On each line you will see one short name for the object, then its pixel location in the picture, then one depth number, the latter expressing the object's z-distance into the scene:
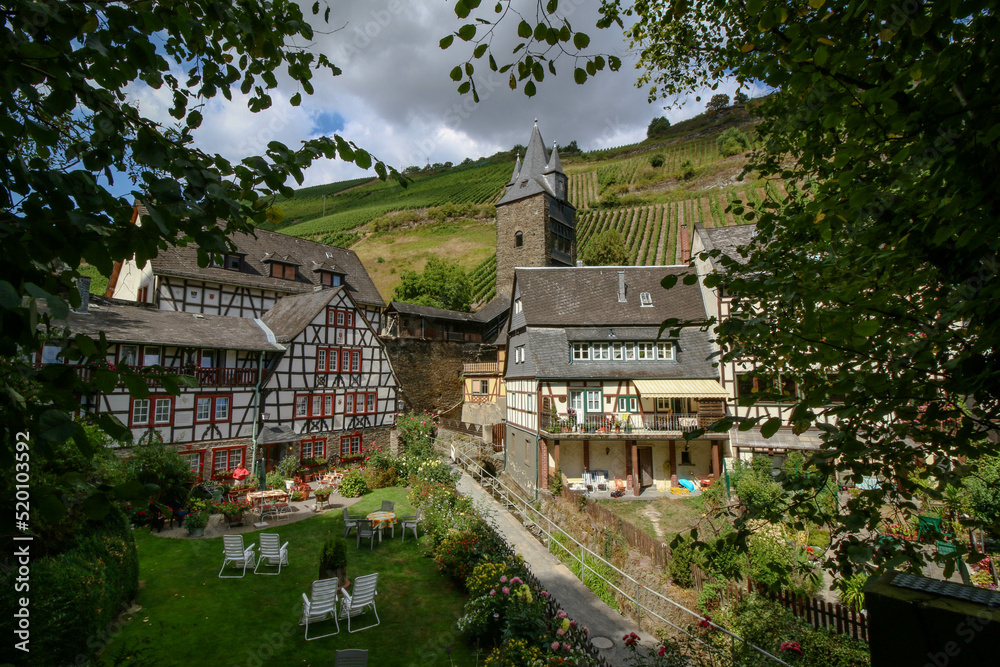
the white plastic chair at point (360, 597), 8.80
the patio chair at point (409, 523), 13.69
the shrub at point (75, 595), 5.82
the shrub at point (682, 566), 10.84
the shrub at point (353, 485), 18.64
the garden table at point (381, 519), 13.51
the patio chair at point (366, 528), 13.19
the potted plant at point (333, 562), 9.85
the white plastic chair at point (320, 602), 8.42
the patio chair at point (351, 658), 6.71
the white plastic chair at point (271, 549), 11.15
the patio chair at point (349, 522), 13.65
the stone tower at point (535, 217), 41.28
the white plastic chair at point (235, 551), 10.91
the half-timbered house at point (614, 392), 20.25
